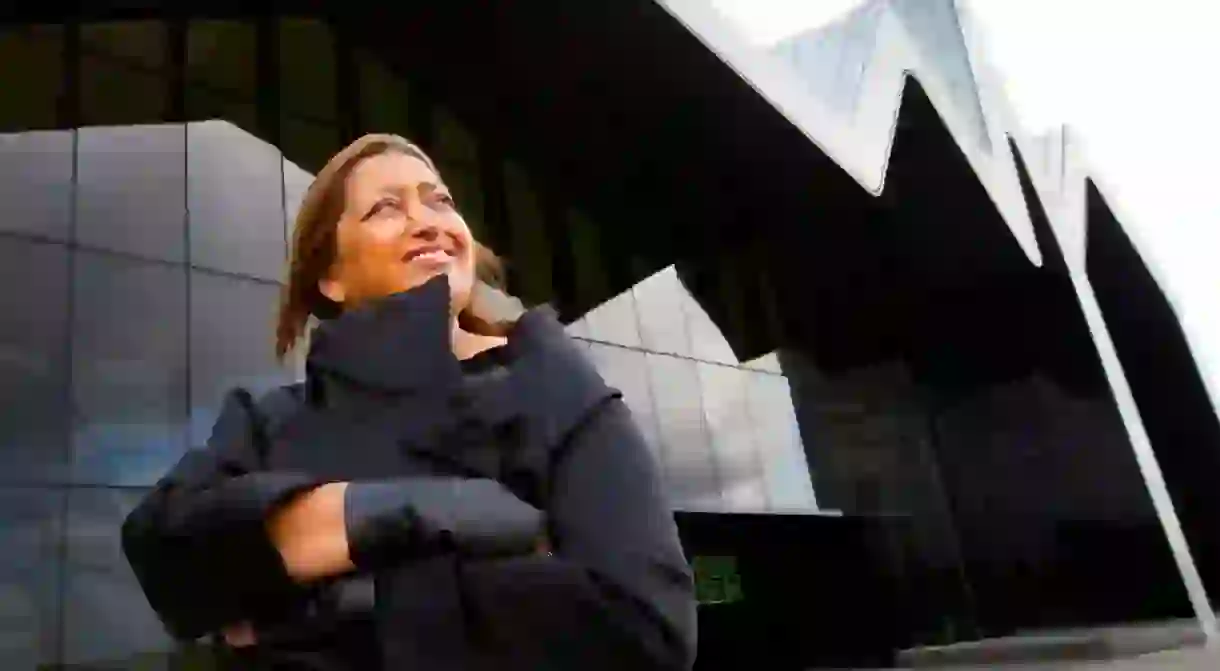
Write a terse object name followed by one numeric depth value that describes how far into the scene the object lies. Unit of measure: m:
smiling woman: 0.96
